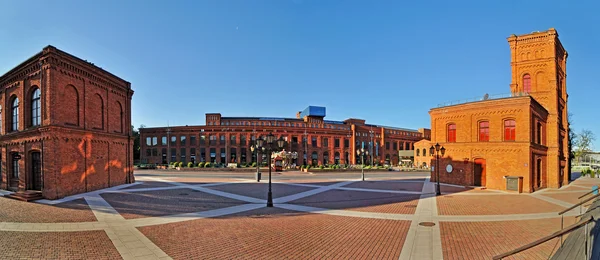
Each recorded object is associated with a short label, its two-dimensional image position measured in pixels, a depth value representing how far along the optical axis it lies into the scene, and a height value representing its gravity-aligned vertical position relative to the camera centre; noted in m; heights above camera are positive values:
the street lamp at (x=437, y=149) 19.21 -1.64
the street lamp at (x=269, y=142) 17.01 -0.49
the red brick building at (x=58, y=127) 16.70 +0.65
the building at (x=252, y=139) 67.38 -1.48
